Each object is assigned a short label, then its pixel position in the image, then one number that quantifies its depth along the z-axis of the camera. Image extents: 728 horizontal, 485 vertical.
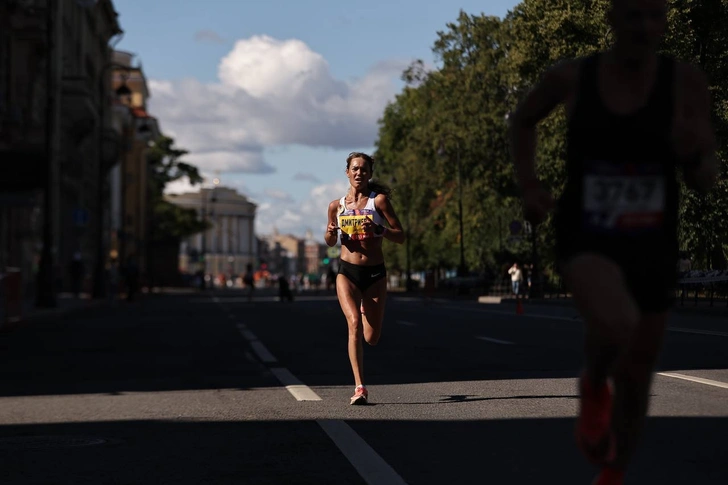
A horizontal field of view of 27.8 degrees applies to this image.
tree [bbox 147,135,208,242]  120.00
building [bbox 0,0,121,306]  42.59
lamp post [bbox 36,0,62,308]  42.06
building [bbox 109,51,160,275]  117.88
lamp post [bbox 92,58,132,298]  60.75
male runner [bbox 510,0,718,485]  4.70
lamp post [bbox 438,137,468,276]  69.75
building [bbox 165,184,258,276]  126.97
